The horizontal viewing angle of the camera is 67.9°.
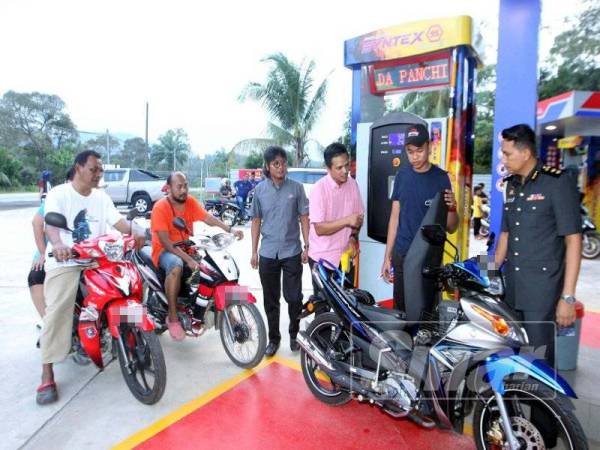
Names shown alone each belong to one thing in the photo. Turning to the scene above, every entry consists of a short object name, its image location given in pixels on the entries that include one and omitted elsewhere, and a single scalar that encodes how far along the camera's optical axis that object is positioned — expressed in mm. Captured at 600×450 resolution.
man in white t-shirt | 2928
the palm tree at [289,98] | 16859
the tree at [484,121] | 21000
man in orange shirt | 3484
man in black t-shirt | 2922
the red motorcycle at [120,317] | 2787
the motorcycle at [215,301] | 3336
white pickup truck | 15406
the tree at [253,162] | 28906
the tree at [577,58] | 16578
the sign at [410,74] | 4113
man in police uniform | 2148
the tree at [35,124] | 34562
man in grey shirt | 3502
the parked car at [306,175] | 13750
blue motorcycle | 1905
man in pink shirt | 3281
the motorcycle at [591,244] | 8000
